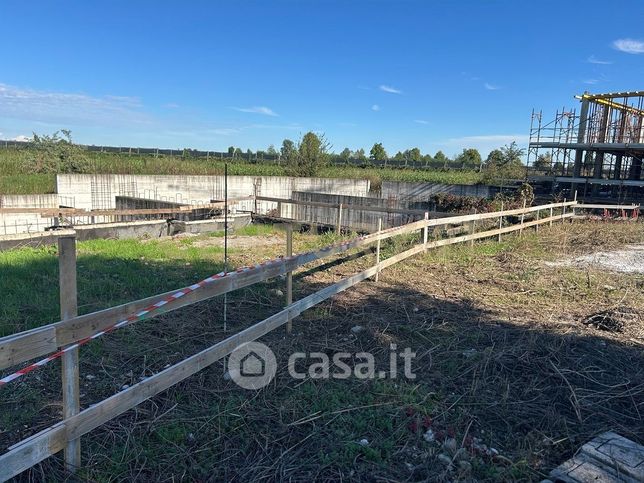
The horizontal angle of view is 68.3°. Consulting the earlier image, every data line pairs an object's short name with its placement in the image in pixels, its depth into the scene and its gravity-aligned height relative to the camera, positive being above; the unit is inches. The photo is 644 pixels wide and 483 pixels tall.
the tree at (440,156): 3011.3 +159.2
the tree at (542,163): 1097.4 +47.7
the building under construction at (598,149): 965.8 +75.1
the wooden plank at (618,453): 116.7 -69.0
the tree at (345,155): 2464.3 +121.4
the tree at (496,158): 1290.6 +70.2
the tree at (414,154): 3036.4 +165.5
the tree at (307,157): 1471.5 +59.4
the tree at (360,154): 2568.4 +145.4
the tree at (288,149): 1501.0 +83.9
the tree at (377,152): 2978.1 +166.3
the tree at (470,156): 2778.1 +151.5
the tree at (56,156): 1001.5 +23.9
